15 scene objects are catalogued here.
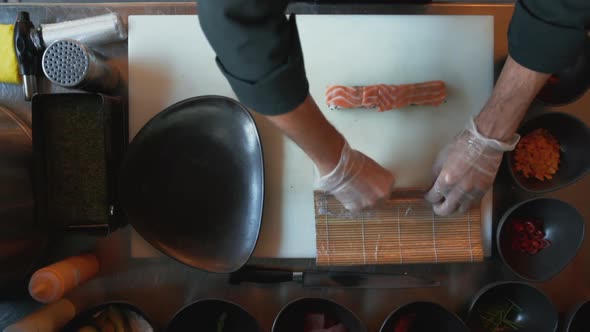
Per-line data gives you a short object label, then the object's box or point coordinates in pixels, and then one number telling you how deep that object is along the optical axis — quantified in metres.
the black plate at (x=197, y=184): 0.99
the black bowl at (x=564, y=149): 0.95
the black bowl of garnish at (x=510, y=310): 1.00
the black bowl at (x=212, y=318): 0.99
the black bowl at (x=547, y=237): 0.97
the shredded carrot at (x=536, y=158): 0.98
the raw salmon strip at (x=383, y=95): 0.97
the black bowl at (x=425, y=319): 0.98
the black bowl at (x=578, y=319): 1.00
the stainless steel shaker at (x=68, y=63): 0.92
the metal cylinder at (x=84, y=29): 1.00
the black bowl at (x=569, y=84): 0.96
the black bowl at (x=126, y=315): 0.98
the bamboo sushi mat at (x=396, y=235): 0.98
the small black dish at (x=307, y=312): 0.98
